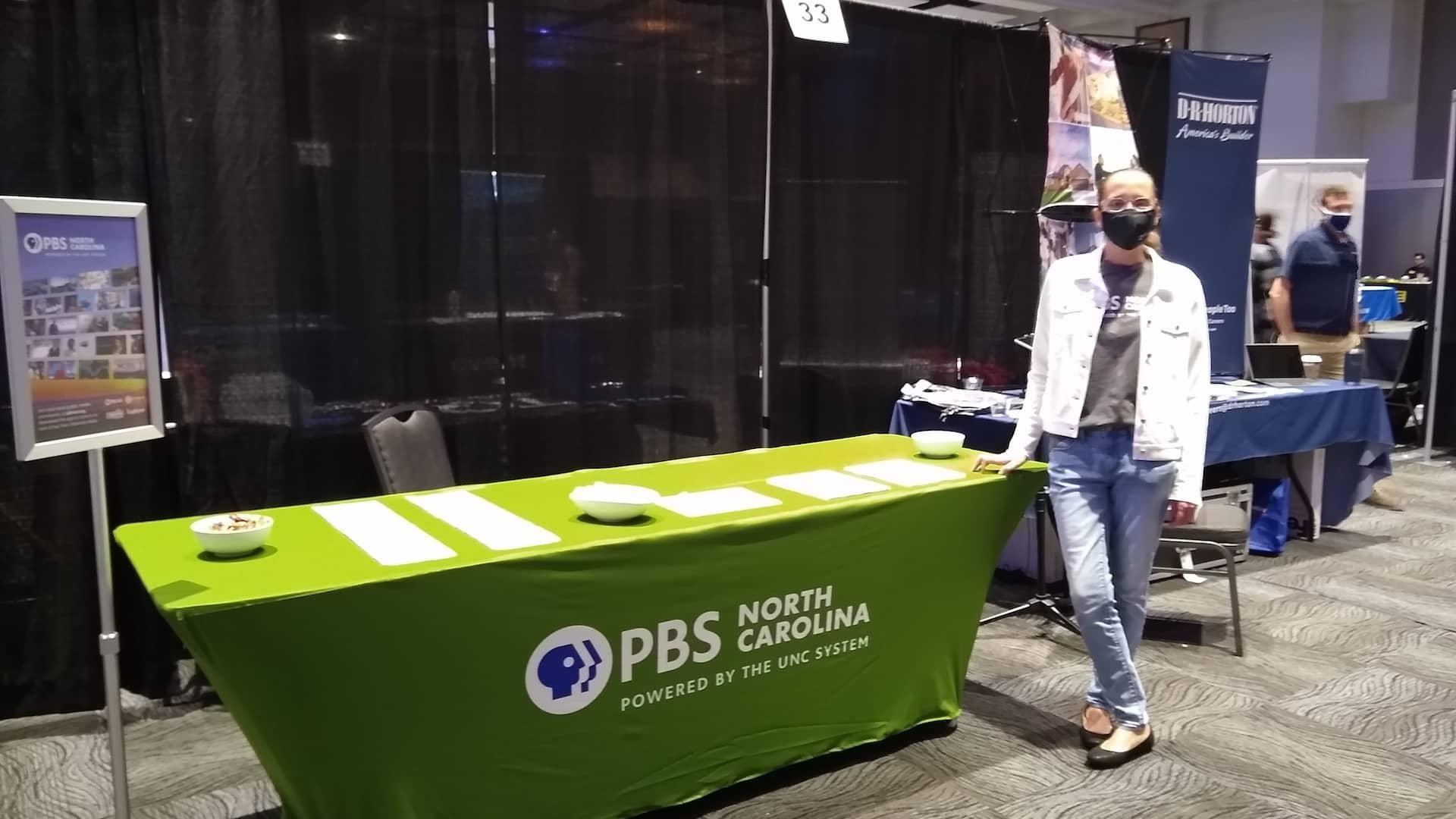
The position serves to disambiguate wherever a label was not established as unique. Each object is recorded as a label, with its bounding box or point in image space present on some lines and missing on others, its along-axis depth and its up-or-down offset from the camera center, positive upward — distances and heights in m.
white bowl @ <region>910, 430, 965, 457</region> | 2.80 -0.46
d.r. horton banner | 4.90 +0.42
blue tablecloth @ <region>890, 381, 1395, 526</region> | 4.01 -0.65
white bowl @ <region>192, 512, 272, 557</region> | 1.83 -0.46
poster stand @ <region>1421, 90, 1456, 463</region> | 6.46 -0.19
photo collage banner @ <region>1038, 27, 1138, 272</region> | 4.51 +0.57
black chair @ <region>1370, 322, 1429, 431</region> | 6.79 -0.72
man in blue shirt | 5.63 -0.12
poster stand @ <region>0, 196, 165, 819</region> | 1.84 -0.11
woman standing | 2.47 -0.34
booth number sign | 3.69 +0.89
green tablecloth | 1.74 -0.71
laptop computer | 4.88 -0.44
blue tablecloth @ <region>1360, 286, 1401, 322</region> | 7.82 -0.26
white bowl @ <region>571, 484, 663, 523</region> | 2.11 -0.46
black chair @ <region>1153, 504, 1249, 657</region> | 3.47 -0.89
